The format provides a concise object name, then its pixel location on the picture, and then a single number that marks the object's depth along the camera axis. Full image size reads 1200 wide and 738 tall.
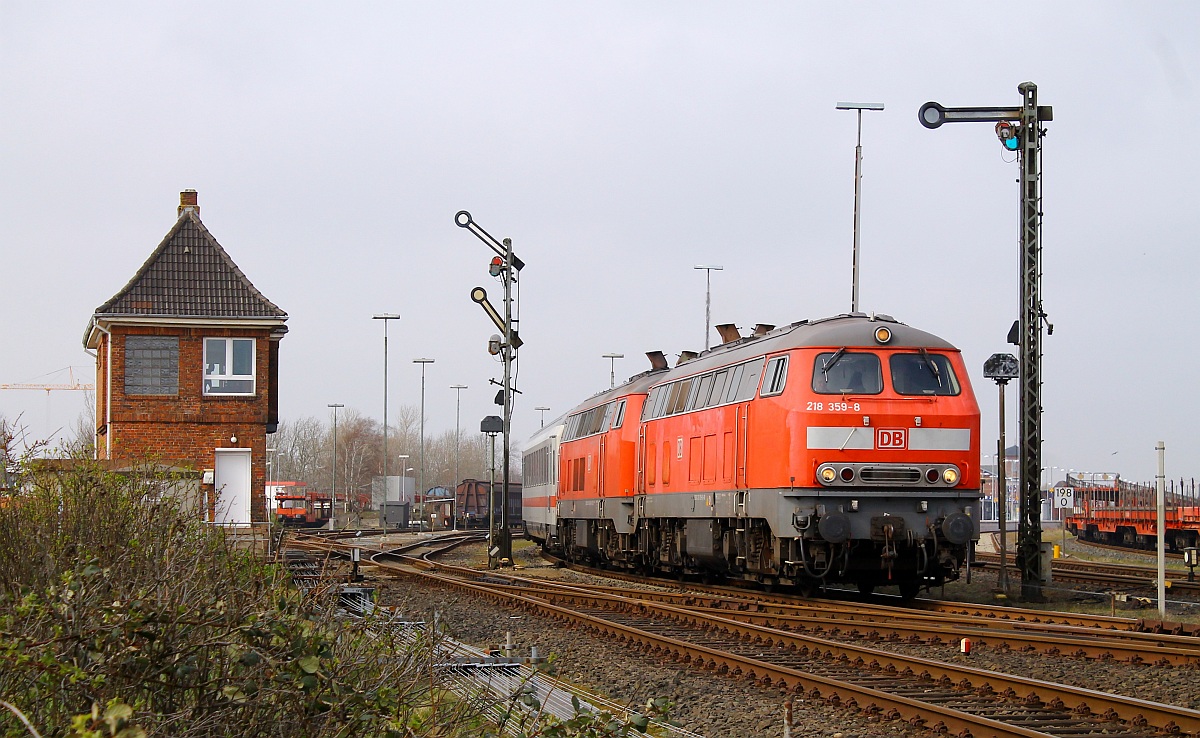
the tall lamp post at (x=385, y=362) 64.83
